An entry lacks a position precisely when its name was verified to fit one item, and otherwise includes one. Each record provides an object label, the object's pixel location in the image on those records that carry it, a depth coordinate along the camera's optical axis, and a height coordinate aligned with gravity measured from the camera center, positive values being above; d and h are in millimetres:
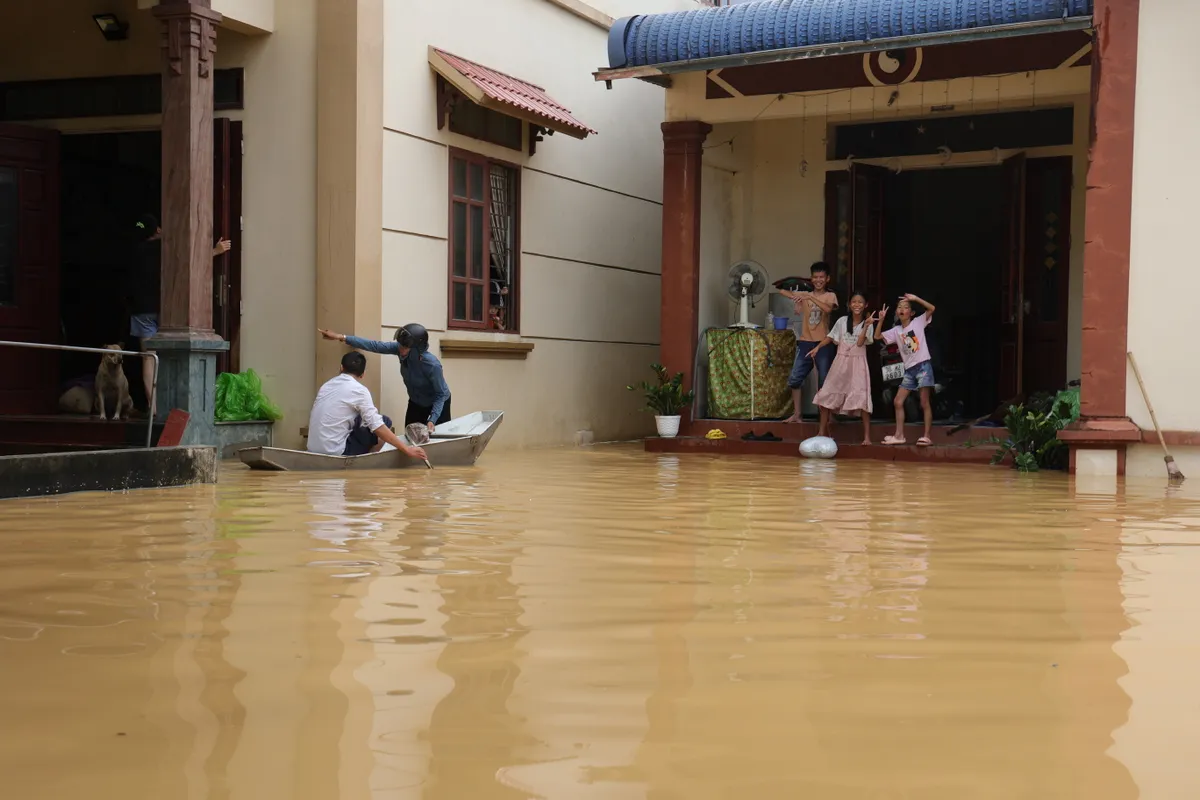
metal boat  10188 -814
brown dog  11602 -365
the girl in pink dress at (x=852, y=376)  13547 -226
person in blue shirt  11500 -190
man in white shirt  10461 -505
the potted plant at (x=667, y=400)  14578 -524
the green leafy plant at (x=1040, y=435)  11812 -669
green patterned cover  14766 -214
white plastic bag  13391 -903
